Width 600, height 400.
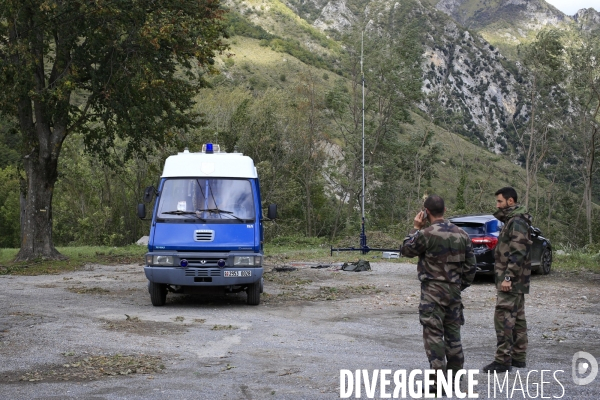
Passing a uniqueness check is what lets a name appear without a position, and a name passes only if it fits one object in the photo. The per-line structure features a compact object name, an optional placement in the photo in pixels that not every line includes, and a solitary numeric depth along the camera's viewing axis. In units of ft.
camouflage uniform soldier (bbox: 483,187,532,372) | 24.57
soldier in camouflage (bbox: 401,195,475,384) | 21.22
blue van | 40.11
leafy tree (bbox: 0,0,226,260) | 68.54
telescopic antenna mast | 86.12
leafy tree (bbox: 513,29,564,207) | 154.40
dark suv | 54.54
